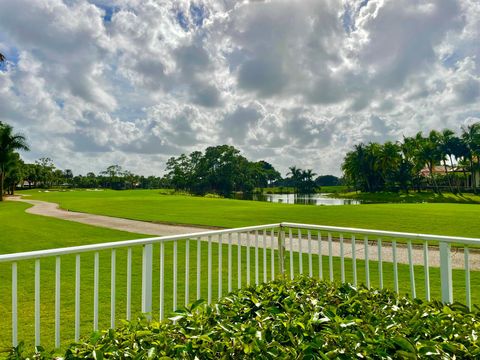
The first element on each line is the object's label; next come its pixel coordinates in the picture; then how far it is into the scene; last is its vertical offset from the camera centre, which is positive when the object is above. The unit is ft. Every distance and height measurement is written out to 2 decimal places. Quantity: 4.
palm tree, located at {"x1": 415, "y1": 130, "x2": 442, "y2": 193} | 142.61 +16.49
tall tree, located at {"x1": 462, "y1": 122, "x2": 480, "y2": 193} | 134.92 +20.65
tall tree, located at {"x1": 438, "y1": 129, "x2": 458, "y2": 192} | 139.74 +19.75
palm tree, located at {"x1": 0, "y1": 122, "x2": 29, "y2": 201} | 104.22 +17.39
